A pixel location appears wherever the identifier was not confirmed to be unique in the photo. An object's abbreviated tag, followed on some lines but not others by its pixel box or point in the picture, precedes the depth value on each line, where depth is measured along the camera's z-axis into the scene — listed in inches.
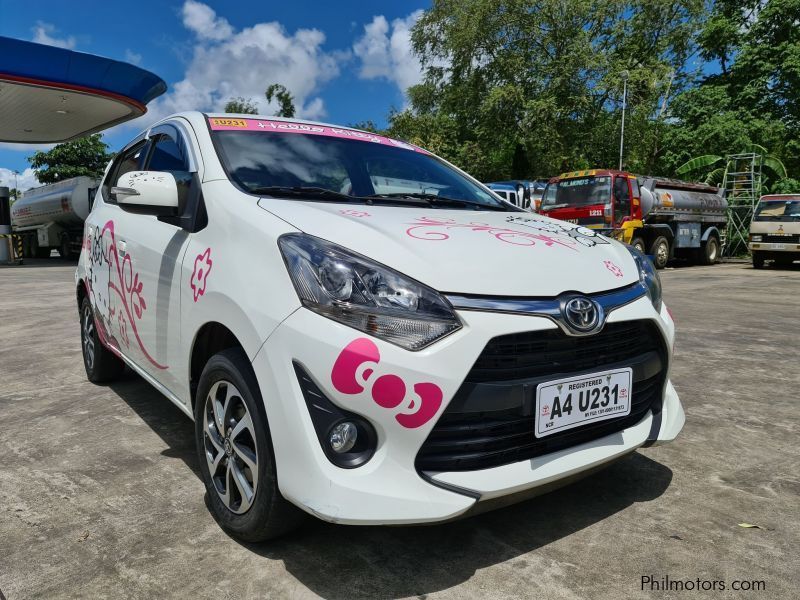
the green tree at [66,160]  1567.4
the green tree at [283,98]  1480.1
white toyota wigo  68.6
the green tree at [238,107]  1546.5
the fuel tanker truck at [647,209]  550.9
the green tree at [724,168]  903.1
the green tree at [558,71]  1029.8
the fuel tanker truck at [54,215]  824.9
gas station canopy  684.7
